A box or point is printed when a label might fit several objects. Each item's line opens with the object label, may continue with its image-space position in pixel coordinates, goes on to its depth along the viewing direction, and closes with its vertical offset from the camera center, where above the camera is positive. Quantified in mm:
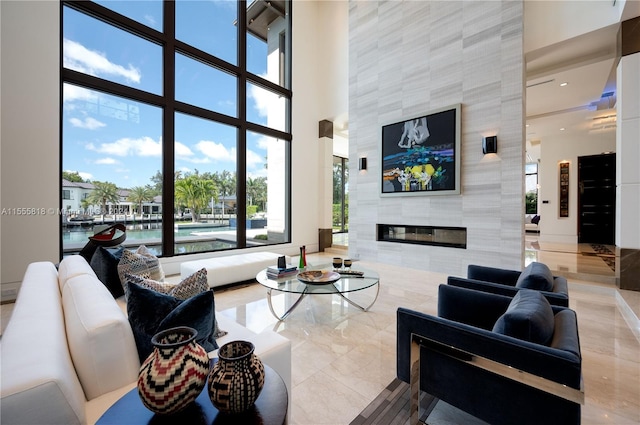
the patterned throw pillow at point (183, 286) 1314 -368
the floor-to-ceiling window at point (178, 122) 3916 +1508
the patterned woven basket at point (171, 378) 748 -459
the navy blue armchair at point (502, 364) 1107 -693
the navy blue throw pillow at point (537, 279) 1918 -479
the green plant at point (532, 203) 11859 +366
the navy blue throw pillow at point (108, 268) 2105 -447
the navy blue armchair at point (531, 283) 1777 -541
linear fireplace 4746 -438
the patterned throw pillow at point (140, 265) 2115 -434
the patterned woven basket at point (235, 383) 781 -494
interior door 7574 +331
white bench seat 3840 -815
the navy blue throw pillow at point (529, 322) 1241 -509
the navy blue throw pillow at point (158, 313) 1067 -405
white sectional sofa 691 -441
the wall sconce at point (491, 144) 4234 +1026
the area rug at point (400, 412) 1524 -1151
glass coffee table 2682 -739
